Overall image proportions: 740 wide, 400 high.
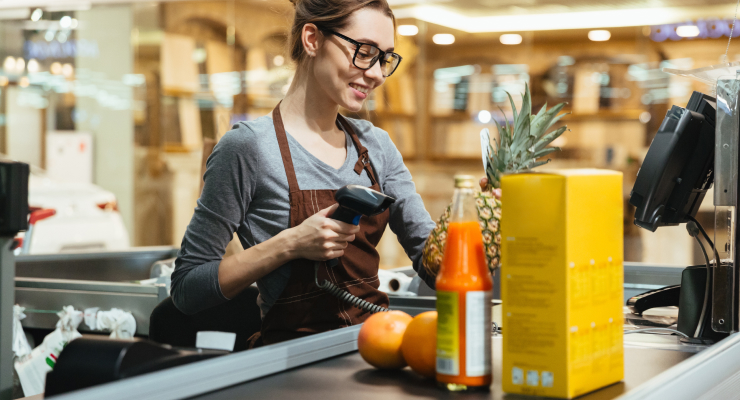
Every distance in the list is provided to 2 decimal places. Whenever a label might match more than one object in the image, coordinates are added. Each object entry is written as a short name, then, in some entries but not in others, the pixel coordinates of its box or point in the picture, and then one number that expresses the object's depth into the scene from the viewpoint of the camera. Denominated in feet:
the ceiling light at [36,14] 28.40
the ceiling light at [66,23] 28.40
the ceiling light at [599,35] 22.43
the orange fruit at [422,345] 3.17
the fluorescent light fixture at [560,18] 21.58
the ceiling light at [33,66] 28.37
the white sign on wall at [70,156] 28.04
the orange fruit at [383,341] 3.38
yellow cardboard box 2.86
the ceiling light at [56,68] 28.25
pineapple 3.97
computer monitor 4.77
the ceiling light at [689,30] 21.44
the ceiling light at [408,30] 24.32
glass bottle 2.90
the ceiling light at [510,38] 23.41
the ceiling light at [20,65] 28.43
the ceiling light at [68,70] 28.25
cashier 4.87
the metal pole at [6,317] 3.13
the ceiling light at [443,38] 24.13
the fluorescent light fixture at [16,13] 28.40
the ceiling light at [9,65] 28.45
